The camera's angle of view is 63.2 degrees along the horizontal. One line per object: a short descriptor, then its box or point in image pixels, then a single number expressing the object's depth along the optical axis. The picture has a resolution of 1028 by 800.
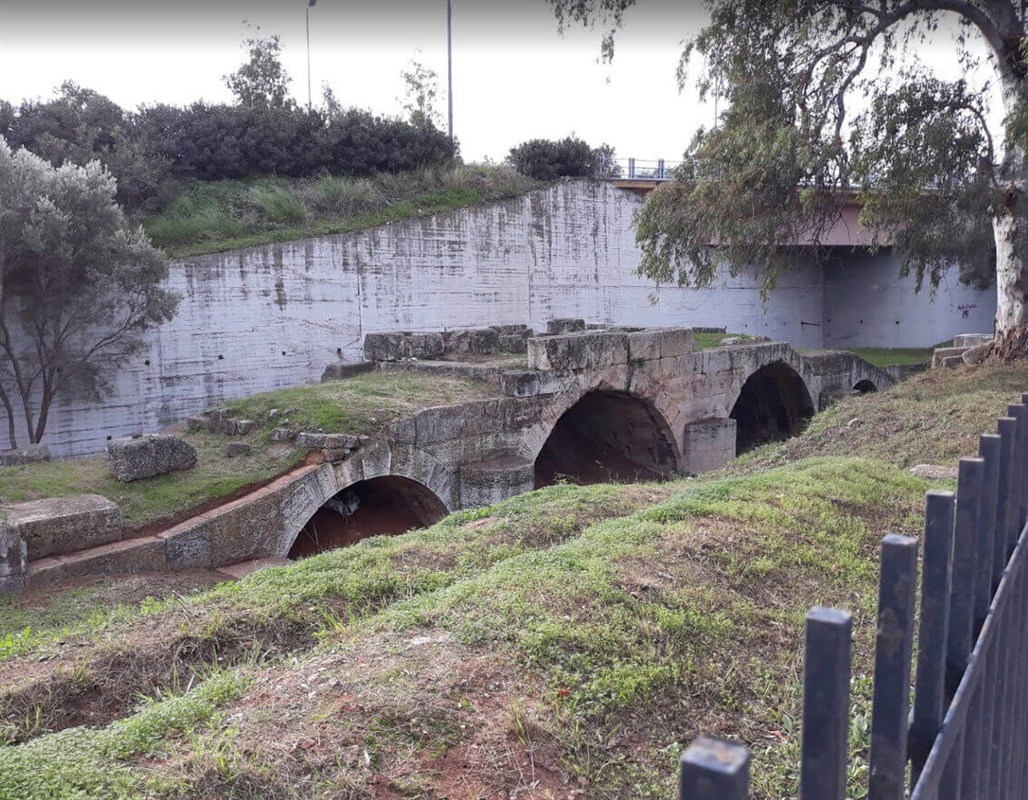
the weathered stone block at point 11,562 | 7.28
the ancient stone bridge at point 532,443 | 8.94
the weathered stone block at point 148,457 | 9.15
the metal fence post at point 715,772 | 0.71
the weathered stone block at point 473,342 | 15.43
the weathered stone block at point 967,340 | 18.62
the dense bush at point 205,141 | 18.23
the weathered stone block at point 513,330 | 16.58
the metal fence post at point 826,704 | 0.88
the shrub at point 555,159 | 24.78
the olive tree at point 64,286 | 13.64
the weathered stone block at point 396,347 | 14.77
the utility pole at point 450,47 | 29.16
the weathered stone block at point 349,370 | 14.76
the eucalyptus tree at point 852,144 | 10.29
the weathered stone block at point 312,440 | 9.96
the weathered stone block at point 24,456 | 10.56
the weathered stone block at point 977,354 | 11.92
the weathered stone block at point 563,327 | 16.91
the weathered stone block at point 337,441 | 9.91
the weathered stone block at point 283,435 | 10.32
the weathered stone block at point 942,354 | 14.33
